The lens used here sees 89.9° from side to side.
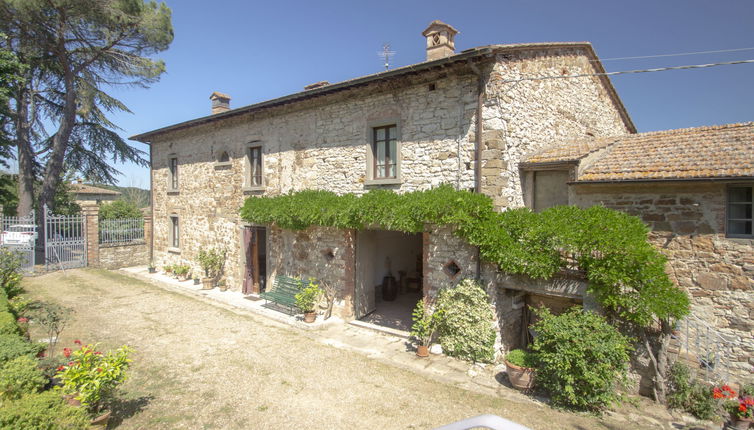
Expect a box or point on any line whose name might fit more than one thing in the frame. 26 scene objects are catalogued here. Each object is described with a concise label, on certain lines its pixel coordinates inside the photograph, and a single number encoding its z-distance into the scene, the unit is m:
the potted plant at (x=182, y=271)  15.18
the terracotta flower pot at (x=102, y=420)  4.69
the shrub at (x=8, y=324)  5.64
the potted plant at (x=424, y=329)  7.93
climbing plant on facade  5.89
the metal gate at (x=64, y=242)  15.72
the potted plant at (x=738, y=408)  5.45
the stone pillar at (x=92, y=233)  16.62
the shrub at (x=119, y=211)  22.68
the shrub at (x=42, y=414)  3.51
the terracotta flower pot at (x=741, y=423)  5.45
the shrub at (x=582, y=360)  5.75
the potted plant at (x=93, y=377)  4.59
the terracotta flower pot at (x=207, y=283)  13.76
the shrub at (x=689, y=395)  6.07
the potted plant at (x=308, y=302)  9.84
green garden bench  10.54
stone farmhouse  7.12
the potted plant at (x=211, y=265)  13.76
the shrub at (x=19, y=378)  4.07
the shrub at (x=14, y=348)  4.70
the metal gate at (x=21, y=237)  14.15
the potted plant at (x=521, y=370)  6.50
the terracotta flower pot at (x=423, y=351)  7.89
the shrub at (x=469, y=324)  7.57
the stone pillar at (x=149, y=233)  17.64
